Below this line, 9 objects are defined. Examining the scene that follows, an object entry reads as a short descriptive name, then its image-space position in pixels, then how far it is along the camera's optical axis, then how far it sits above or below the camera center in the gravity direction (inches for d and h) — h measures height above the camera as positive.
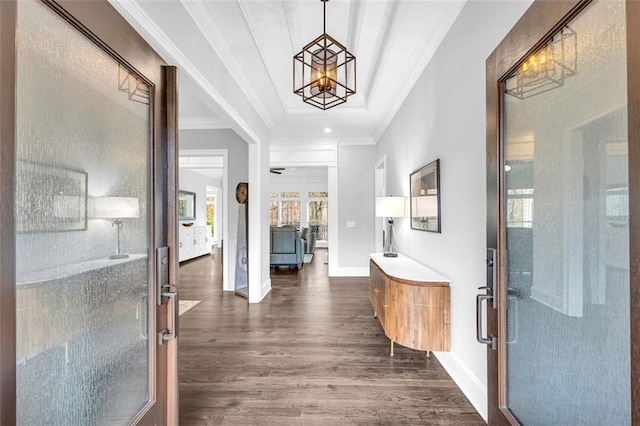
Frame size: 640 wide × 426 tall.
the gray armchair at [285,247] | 249.0 -29.3
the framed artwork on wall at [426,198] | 95.6 +6.0
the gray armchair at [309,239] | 315.0 -28.7
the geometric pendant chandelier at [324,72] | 83.4 +46.0
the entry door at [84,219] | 29.8 -0.5
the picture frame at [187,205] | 318.8 +11.4
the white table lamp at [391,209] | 132.1 +2.5
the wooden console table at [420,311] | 87.4 -31.2
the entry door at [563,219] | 31.0 -0.8
